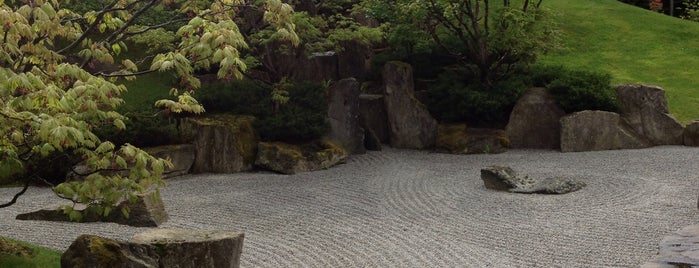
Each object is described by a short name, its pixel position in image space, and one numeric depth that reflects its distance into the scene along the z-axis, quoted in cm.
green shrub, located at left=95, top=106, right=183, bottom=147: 1662
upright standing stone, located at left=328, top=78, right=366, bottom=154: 1983
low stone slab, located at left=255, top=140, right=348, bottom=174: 1767
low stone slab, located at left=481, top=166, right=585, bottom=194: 1425
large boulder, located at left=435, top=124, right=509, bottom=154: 2019
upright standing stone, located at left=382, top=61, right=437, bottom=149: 2111
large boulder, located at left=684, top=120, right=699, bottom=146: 1979
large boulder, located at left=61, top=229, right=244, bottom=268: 753
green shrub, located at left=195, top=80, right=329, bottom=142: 1839
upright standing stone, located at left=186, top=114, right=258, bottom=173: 1764
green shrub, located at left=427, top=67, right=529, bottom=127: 2062
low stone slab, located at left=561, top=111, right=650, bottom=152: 1983
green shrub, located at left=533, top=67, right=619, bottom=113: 2009
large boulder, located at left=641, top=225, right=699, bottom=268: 688
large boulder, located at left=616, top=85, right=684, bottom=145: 2008
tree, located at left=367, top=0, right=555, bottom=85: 2080
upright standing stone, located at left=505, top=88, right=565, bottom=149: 2062
